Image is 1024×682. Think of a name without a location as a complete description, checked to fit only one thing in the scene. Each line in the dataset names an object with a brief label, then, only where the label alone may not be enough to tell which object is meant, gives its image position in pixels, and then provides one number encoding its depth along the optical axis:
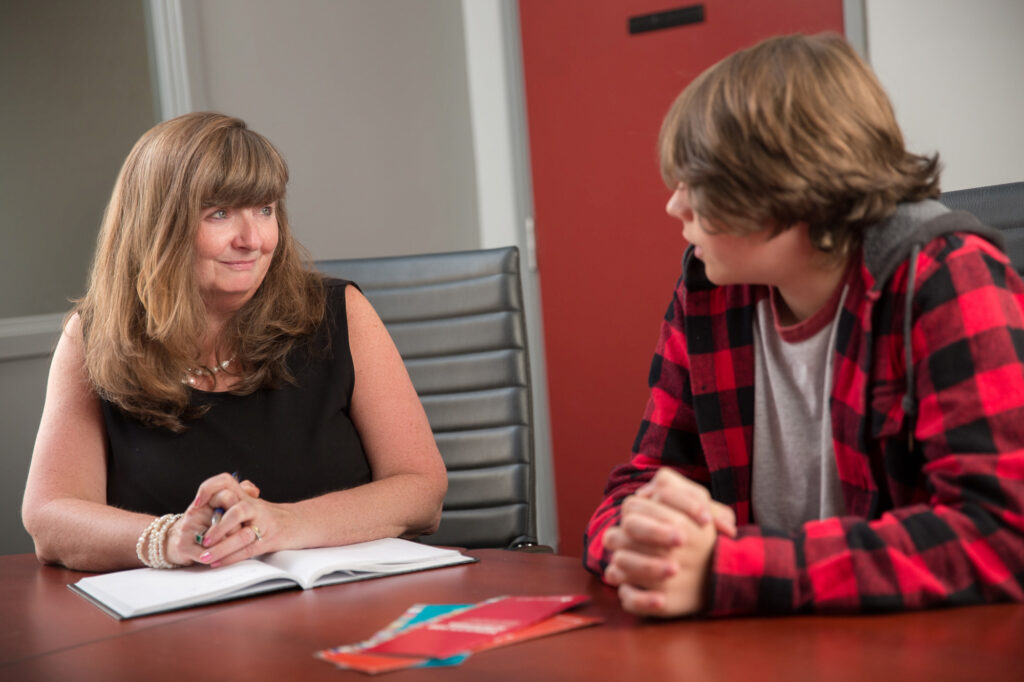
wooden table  0.80
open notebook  1.15
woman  1.57
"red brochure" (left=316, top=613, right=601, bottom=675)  0.87
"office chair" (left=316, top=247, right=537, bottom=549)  1.98
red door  3.27
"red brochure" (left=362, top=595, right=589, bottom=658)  0.90
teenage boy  0.91
